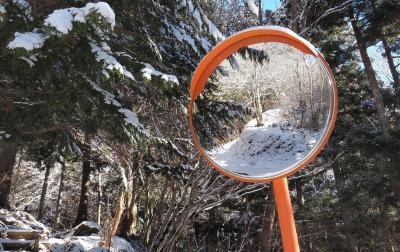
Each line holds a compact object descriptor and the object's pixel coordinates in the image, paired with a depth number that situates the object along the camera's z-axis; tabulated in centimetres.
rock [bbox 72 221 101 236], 1196
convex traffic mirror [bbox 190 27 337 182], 103
